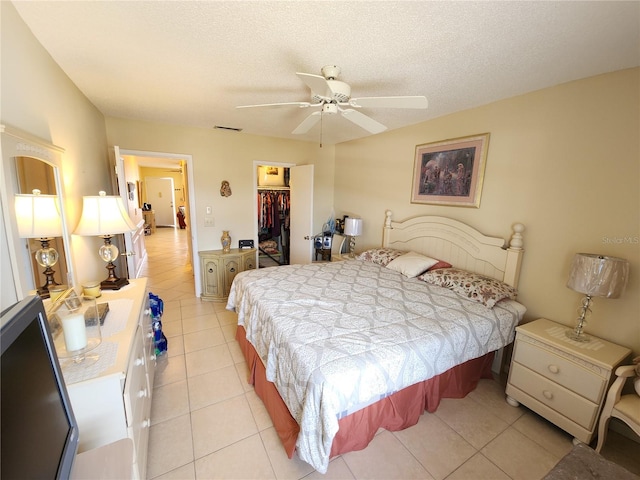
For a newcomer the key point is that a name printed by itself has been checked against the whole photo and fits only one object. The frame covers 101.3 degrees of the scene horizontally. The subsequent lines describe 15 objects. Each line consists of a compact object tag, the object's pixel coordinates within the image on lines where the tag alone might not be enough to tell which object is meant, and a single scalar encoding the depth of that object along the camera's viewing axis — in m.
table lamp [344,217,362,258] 3.76
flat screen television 0.51
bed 1.35
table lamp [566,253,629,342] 1.61
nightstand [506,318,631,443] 1.57
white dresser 1.01
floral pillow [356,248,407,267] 3.11
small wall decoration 3.82
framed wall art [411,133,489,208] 2.52
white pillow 2.73
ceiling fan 1.53
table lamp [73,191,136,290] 1.78
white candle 1.08
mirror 1.12
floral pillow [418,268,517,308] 2.09
